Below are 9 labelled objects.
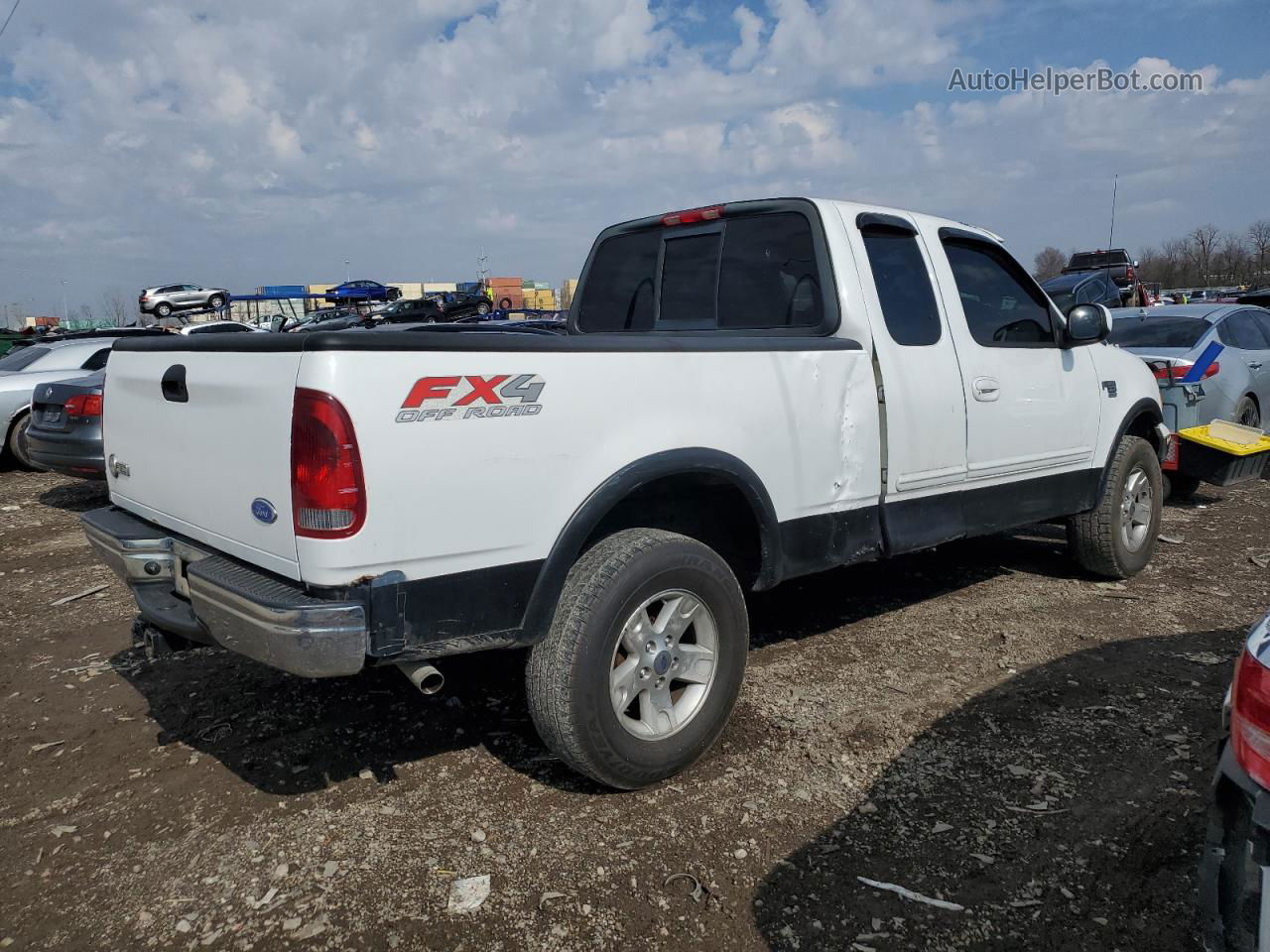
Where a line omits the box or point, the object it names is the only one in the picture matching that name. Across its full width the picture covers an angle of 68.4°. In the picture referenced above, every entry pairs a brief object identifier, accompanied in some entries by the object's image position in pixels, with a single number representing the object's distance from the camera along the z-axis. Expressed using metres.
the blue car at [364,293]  47.56
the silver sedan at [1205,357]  7.71
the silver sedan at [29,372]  10.30
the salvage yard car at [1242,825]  1.71
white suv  34.03
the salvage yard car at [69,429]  7.87
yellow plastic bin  7.08
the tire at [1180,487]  8.43
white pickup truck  2.54
